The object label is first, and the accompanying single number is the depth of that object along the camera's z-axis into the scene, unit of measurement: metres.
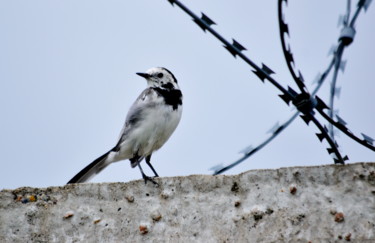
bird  10.46
